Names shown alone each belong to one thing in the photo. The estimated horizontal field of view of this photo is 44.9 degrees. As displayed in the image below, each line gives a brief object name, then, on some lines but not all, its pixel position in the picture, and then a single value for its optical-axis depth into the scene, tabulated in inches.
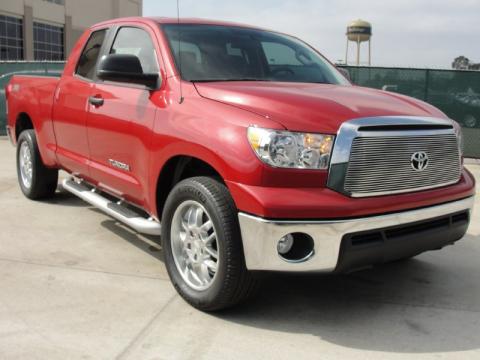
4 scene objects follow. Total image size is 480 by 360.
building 1583.4
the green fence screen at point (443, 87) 408.2
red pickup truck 124.2
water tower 2271.2
